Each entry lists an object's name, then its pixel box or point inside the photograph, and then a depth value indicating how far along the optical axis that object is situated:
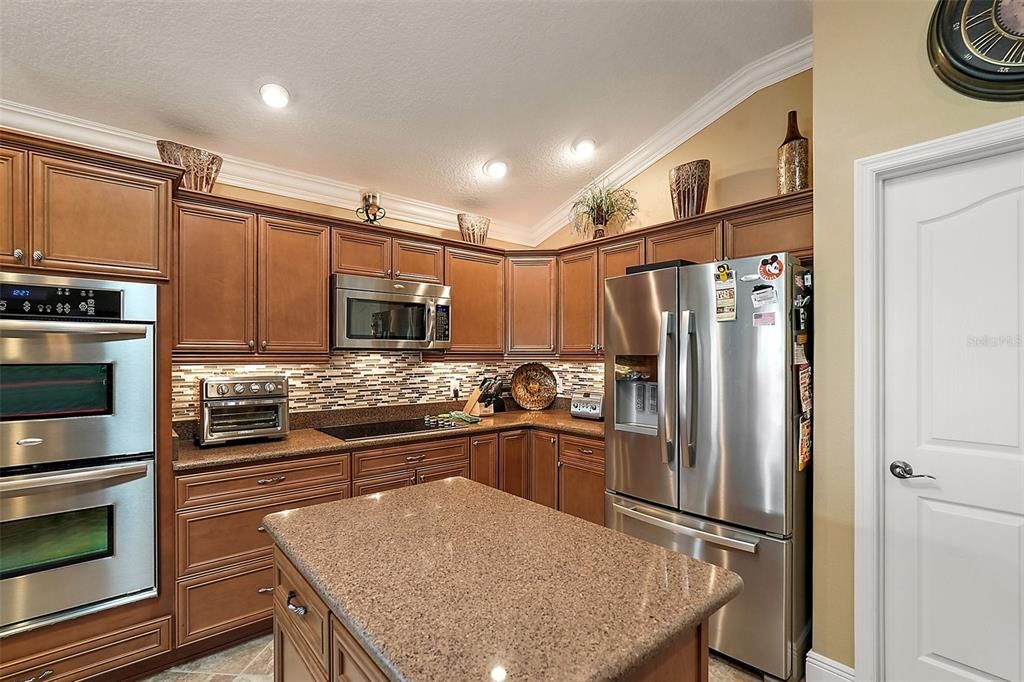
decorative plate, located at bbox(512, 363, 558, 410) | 4.23
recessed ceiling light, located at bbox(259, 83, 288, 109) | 2.48
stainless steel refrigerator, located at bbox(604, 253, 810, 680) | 2.14
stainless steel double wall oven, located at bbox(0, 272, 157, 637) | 1.89
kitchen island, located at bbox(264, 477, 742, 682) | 0.85
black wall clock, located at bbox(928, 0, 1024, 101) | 1.67
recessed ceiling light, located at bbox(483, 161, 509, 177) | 3.50
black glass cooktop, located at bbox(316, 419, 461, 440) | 2.99
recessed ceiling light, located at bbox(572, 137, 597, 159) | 3.45
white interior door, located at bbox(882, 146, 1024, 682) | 1.74
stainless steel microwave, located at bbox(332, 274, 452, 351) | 3.07
